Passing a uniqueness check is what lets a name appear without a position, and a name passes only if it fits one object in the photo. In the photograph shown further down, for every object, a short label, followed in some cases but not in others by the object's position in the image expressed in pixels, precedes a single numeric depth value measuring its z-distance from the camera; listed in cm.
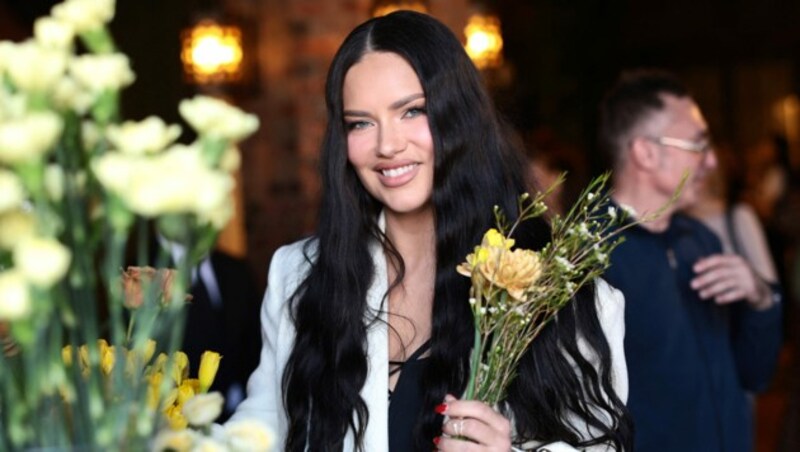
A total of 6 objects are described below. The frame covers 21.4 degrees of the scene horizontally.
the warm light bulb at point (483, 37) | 485
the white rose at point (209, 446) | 182
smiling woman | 242
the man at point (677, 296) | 297
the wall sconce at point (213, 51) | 417
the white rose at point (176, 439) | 182
